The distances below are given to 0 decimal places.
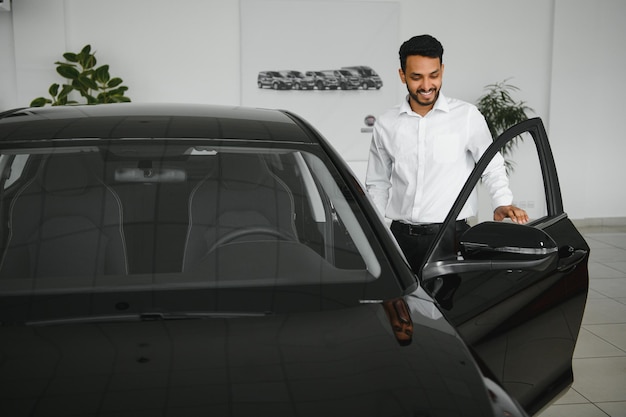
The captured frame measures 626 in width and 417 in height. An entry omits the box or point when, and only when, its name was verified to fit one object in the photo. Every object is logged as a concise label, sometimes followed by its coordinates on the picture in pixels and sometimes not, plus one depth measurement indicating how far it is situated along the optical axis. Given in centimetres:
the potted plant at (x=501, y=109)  644
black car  91
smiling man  235
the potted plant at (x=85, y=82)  585
